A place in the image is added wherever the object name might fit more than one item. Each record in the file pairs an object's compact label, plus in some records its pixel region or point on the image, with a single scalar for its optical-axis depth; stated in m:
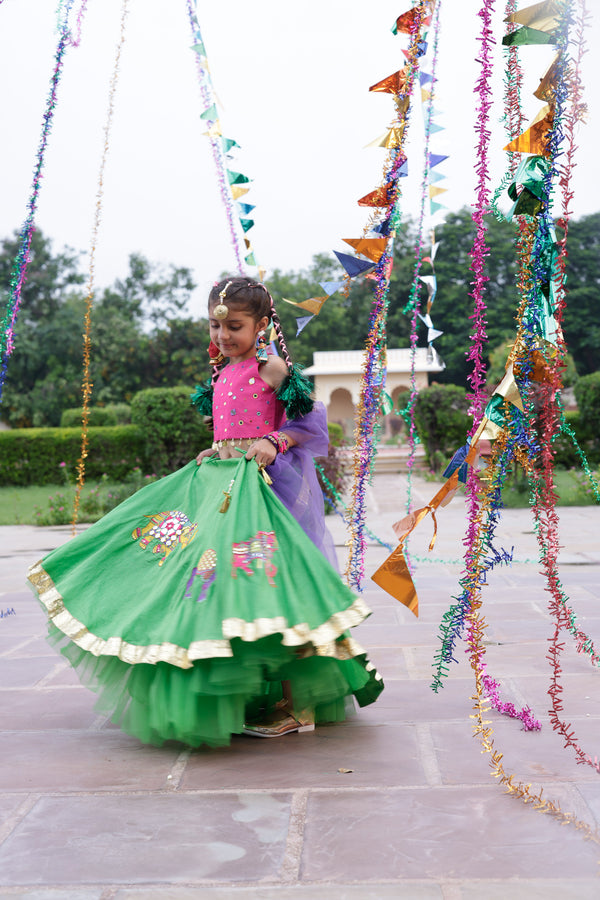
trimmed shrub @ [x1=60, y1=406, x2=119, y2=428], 21.80
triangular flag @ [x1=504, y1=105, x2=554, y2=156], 2.29
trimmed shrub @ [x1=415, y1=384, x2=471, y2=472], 15.79
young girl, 2.66
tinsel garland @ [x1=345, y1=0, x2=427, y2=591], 3.56
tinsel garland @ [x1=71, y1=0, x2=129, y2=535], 4.35
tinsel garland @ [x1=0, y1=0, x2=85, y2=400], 3.99
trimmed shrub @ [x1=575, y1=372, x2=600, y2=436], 15.07
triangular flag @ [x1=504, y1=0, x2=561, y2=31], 2.18
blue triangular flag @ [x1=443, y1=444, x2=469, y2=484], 2.54
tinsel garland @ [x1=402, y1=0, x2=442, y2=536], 4.53
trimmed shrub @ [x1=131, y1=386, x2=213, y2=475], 14.44
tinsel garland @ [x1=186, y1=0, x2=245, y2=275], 5.36
